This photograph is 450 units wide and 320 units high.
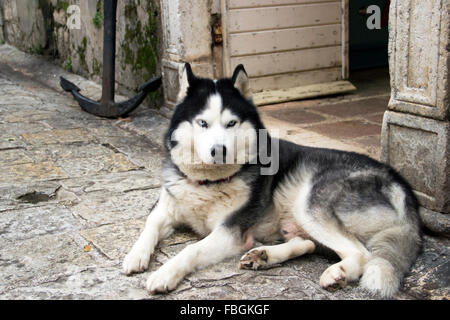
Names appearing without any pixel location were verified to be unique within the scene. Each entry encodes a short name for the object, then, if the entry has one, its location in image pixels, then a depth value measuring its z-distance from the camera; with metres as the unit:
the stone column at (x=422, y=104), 3.15
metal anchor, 5.87
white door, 5.91
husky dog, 2.70
